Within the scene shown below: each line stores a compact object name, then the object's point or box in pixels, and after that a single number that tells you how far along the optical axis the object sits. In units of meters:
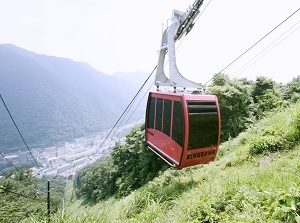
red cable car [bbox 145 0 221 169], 4.28
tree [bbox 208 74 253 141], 11.87
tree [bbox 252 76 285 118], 11.42
